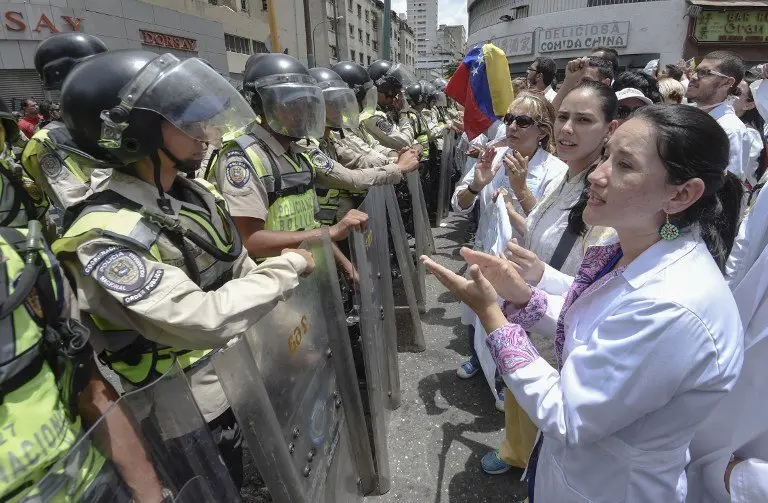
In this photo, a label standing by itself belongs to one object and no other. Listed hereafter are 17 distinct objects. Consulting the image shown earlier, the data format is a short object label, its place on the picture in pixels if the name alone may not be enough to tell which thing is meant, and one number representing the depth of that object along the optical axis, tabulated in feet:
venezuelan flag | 14.12
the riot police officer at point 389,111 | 18.49
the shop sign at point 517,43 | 82.64
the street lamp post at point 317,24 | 121.29
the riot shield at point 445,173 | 23.15
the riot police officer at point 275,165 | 7.28
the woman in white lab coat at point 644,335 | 3.60
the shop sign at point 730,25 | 67.10
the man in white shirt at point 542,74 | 17.54
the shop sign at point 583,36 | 71.82
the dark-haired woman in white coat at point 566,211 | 6.44
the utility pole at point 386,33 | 45.96
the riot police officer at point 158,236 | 4.03
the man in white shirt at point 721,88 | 11.43
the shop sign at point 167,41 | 64.03
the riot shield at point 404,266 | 11.55
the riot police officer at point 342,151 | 11.81
